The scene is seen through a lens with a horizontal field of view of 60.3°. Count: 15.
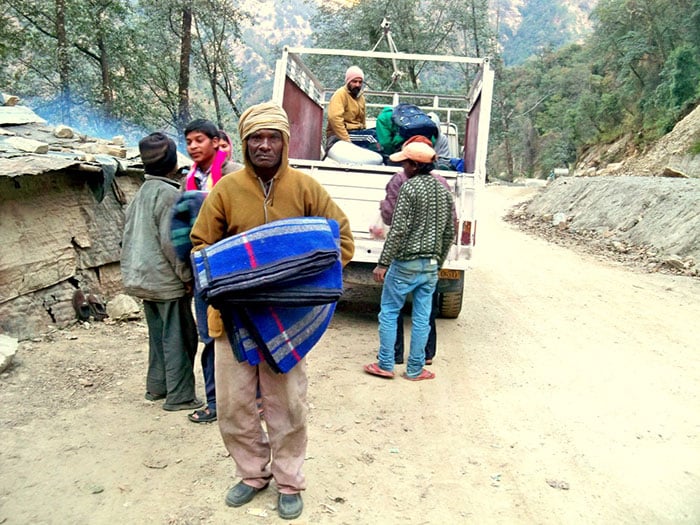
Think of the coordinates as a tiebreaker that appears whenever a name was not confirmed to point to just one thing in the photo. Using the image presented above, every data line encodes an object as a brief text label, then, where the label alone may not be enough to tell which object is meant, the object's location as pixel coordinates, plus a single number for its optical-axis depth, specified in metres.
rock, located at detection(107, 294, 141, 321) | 5.77
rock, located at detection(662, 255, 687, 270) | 9.01
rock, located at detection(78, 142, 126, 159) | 6.38
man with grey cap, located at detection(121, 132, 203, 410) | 3.66
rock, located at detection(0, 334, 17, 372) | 4.29
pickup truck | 5.67
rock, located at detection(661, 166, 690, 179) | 15.12
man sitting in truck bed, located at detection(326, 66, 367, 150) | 6.79
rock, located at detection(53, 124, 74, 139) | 6.77
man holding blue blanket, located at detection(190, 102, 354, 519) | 2.58
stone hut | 4.90
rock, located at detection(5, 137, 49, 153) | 5.46
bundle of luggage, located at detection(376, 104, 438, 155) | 6.18
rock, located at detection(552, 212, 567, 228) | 15.15
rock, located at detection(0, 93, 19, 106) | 7.21
